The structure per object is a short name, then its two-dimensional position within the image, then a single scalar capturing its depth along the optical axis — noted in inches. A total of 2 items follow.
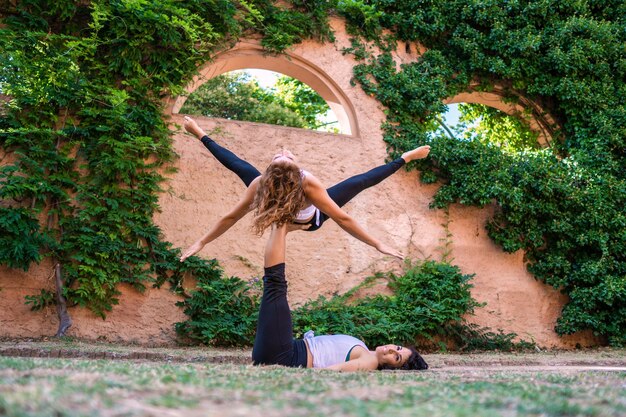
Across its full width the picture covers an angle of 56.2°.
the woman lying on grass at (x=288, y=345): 135.0
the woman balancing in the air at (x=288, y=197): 144.0
